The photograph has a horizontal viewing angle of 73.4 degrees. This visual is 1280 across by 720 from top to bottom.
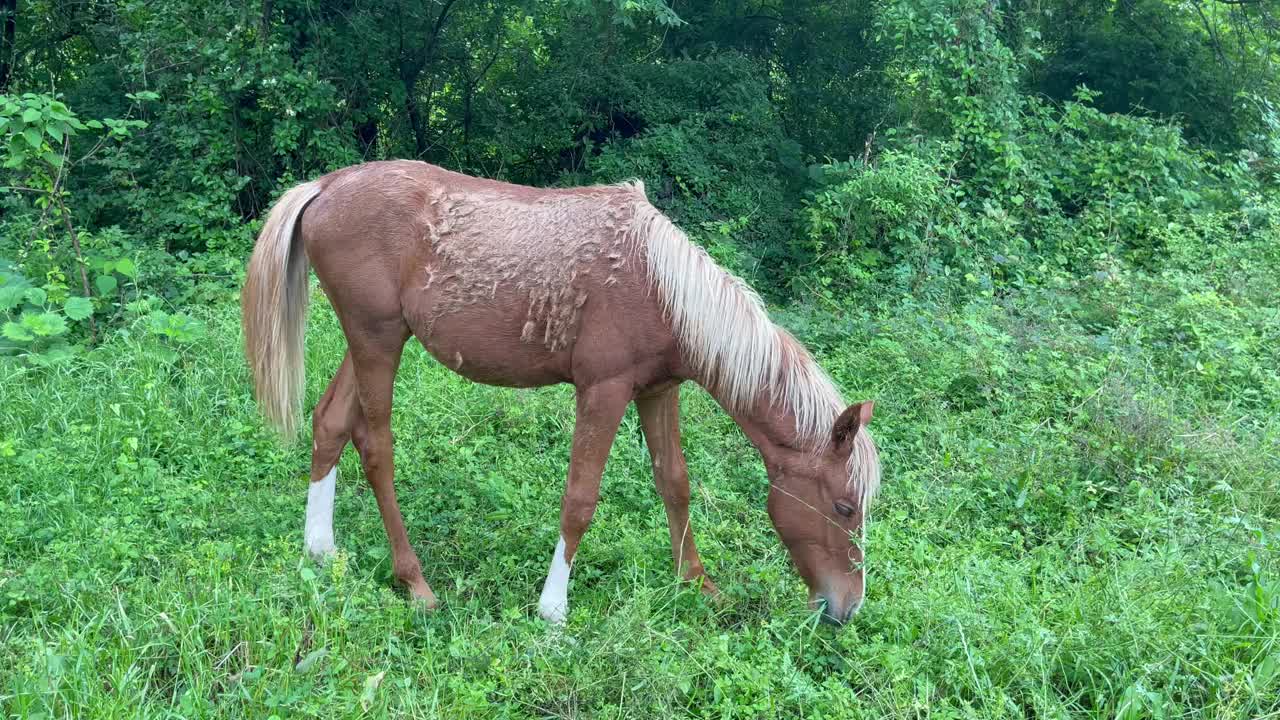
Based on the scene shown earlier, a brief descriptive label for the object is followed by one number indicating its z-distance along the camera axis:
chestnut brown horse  3.21
